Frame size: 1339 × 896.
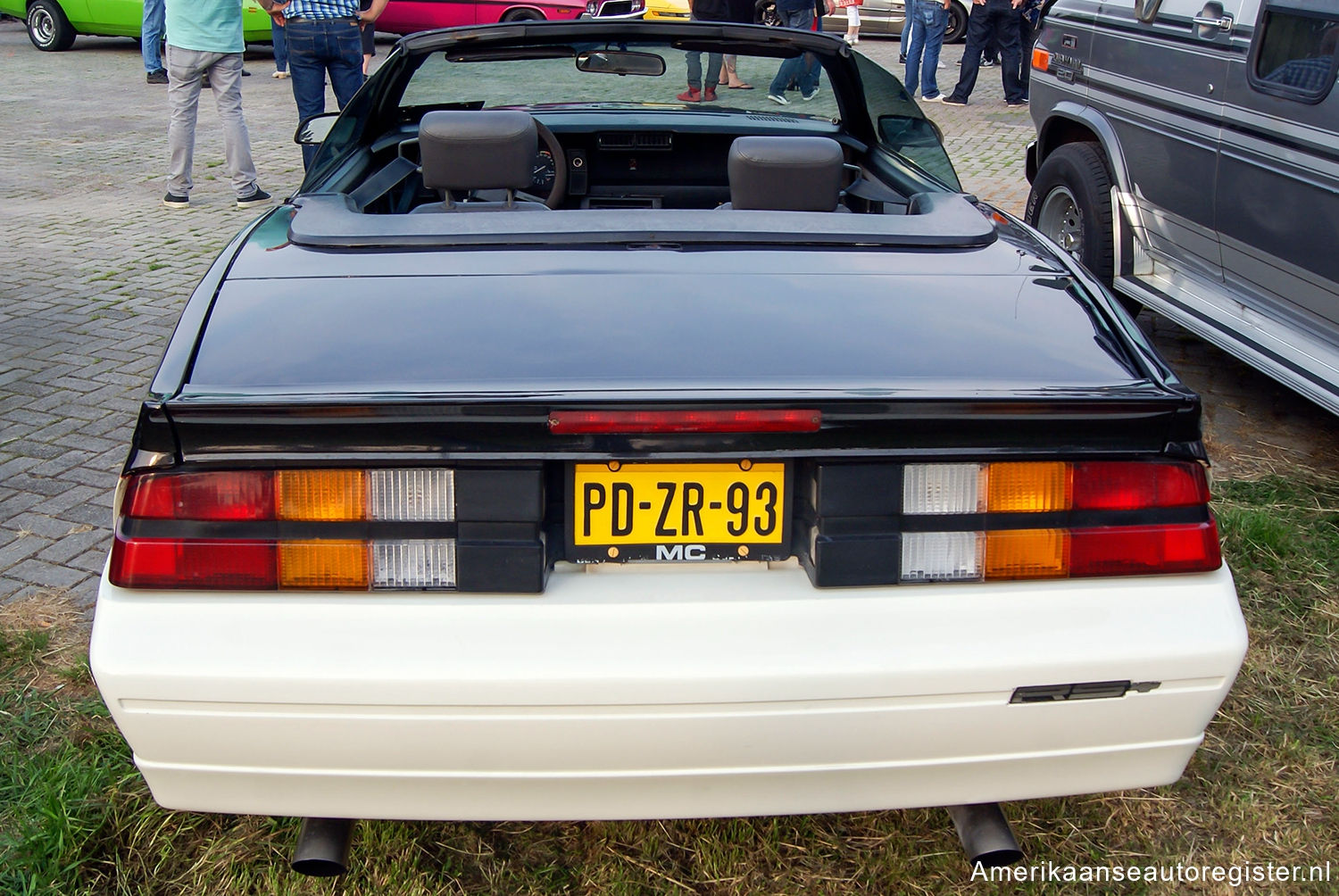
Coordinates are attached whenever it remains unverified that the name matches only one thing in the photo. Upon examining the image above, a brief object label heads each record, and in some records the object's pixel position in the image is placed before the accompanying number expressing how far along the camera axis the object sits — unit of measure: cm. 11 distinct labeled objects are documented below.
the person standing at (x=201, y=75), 745
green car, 1470
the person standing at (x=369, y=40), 1041
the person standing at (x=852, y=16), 1063
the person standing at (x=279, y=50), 1309
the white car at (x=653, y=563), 169
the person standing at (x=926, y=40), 1202
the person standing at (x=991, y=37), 1230
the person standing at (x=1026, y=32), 1254
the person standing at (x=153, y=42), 1227
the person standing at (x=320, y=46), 773
